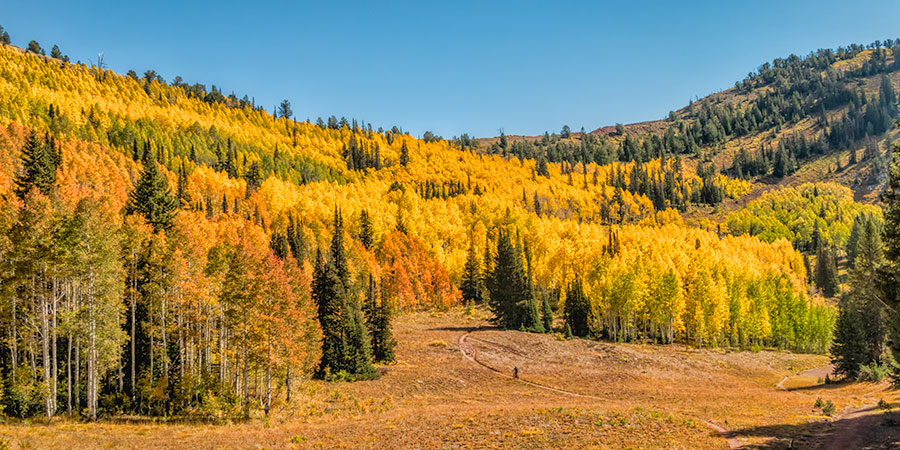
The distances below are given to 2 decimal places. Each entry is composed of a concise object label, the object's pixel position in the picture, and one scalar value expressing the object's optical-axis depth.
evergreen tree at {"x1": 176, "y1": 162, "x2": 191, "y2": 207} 111.39
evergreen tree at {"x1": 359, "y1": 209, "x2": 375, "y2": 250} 125.82
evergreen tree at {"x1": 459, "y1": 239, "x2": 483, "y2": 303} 116.44
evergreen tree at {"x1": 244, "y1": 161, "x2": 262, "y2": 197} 176.39
